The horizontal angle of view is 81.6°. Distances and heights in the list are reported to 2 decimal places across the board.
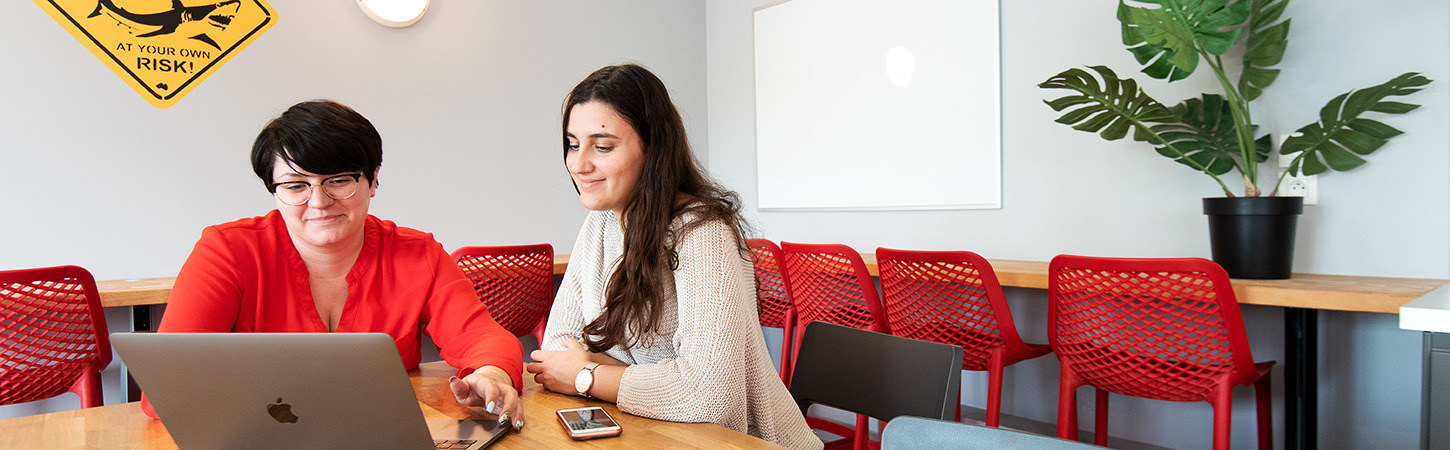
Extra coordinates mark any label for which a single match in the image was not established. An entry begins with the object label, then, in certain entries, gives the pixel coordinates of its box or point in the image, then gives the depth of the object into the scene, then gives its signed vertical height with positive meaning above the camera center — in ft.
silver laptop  2.77 -0.62
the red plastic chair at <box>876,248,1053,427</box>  8.50 -1.19
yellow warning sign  9.88 +2.13
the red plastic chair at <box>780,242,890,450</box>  9.55 -1.08
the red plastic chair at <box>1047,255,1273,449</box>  7.00 -1.25
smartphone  3.46 -0.95
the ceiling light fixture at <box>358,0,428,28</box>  11.85 +2.76
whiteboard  11.67 +1.40
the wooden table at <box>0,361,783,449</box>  3.44 -0.98
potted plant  7.93 +0.76
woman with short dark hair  4.47 -0.36
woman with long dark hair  4.03 -0.41
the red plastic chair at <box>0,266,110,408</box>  7.02 -1.08
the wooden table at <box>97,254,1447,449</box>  6.97 -0.96
